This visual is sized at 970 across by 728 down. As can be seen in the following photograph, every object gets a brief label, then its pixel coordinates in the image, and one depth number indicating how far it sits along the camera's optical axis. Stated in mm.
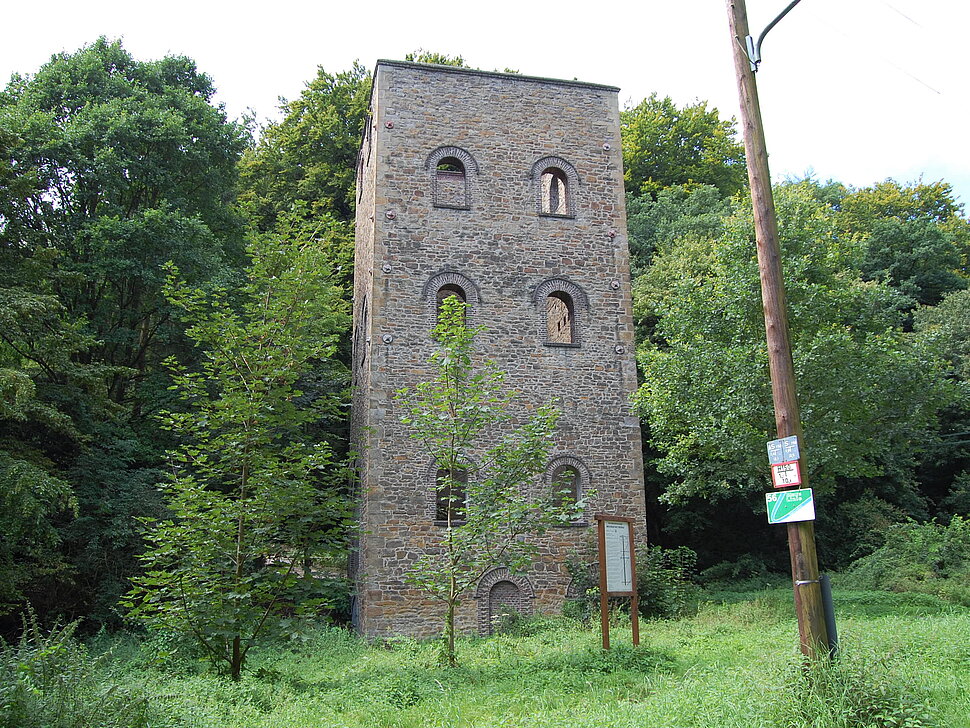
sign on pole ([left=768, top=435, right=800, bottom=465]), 7539
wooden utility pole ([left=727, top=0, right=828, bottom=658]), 7371
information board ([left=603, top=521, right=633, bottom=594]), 11312
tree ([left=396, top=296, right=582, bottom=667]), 11289
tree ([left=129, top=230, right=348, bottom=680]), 10625
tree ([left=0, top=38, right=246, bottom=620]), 16250
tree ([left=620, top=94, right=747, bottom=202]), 35406
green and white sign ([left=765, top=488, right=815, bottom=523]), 7344
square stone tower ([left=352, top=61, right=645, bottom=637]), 16953
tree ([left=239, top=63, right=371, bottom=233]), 30188
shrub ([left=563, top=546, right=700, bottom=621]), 15766
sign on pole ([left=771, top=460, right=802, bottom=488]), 7520
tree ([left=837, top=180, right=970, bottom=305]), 31125
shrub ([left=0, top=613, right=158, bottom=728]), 6477
